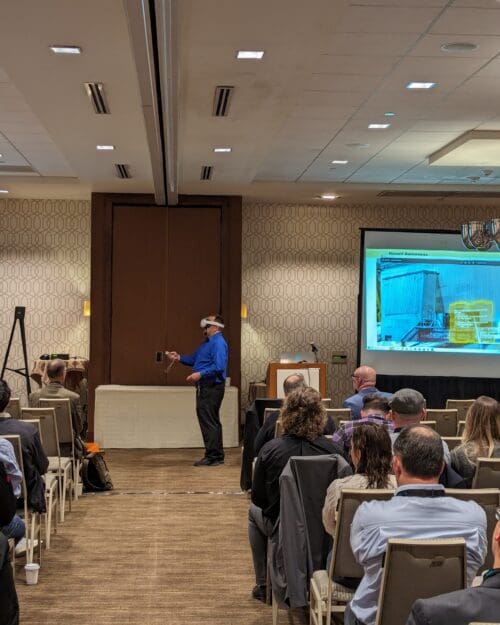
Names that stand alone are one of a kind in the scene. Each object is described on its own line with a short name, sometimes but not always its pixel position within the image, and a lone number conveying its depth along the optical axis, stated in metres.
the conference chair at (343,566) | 3.83
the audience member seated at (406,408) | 5.66
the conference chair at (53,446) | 7.09
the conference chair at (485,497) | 3.72
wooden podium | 11.20
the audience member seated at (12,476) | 4.82
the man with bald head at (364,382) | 7.94
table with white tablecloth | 11.41
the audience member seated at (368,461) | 4.07
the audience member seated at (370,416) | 5.38
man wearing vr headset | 10.36
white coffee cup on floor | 5.68
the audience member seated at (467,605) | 2.06
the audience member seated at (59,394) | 7.78
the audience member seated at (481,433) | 5.31
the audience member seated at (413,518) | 3.22
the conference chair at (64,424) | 7.48
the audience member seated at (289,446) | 4.87
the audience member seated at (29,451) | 5.56
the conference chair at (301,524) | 4.52
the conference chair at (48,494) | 6.56
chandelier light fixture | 8.97
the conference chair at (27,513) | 5.38
